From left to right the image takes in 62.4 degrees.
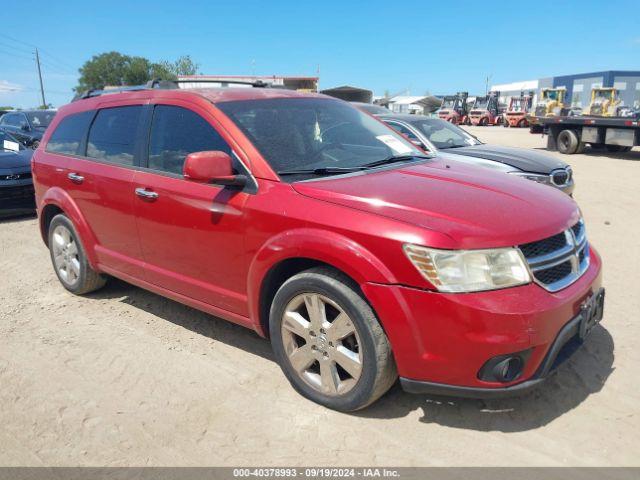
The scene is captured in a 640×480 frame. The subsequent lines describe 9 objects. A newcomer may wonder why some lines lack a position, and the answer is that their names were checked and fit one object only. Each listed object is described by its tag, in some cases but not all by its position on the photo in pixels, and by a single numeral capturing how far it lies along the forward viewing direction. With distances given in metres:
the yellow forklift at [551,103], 29.11
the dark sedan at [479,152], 7.25
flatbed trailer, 16.42
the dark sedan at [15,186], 8.34
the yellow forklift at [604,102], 26.30
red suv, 2.51
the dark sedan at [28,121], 13.80
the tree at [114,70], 80.06
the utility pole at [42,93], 63.92
